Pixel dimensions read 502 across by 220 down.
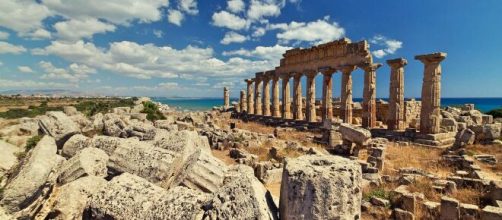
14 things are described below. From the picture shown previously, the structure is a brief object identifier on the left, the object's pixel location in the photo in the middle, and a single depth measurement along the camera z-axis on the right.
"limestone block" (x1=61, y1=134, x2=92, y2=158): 8.83
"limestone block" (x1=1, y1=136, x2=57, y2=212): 5.29
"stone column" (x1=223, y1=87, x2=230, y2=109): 54.77
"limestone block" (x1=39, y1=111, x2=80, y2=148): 9.70
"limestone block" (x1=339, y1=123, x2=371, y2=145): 13.78
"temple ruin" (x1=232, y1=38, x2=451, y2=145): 19.16
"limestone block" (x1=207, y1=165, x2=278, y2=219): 4.52
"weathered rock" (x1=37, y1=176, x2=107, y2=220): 5.46
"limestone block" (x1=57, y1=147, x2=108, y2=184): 6.70
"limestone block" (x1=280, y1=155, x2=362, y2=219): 4.61
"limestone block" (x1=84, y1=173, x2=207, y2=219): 4.76
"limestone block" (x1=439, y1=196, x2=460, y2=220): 6.45
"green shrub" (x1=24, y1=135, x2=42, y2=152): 9.64
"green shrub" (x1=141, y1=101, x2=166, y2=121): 22.77
